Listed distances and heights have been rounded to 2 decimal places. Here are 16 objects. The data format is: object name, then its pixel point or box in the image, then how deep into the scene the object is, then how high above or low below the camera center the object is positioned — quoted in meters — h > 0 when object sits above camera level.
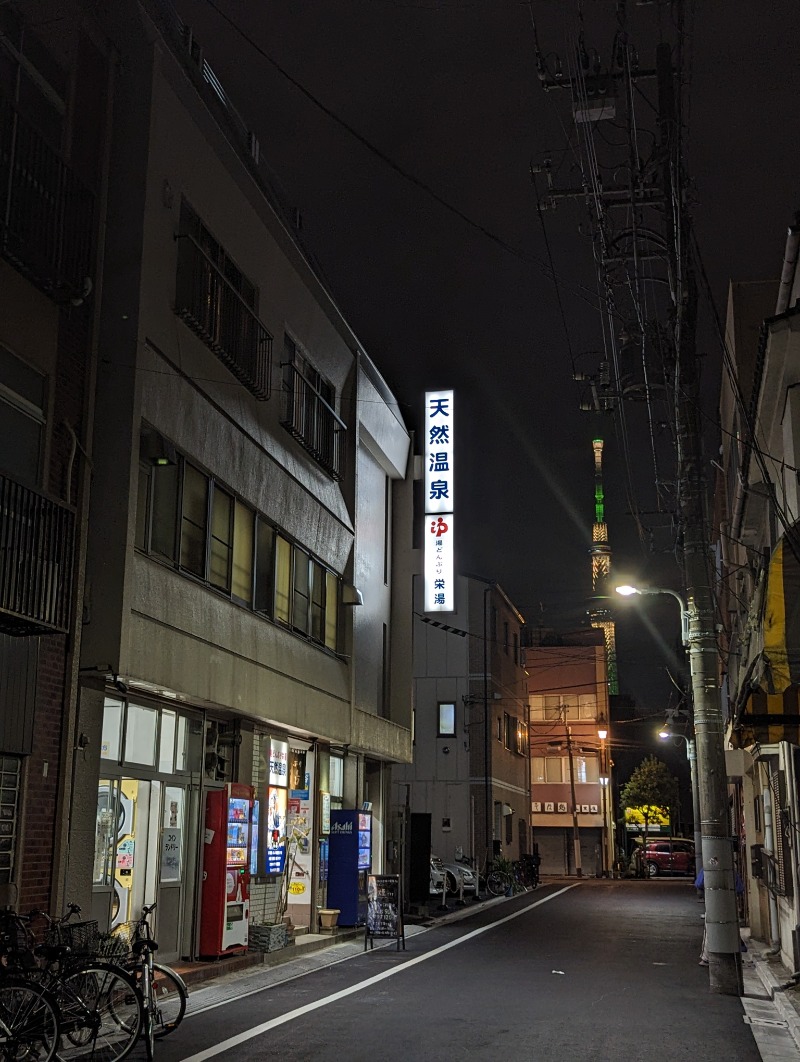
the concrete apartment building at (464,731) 44.91 +2.67
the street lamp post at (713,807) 13.98 -0.14
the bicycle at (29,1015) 8.34 -1.69
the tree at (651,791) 74.62 +0.32
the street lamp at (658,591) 19.91 +3.72
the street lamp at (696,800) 34.47 -0.13
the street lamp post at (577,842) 57.09 -2.41
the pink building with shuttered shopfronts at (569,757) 59.53 +2.09
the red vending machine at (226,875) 15.38 -1.16
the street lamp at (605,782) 59.31 +0.71
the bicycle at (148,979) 9.68 -1.68
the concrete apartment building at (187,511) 12.96 +4.09
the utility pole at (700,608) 13.70 +2.61
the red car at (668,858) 53.34 -3.01
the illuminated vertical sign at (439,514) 26.50 +6.83
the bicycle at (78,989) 9.07 -1.64
